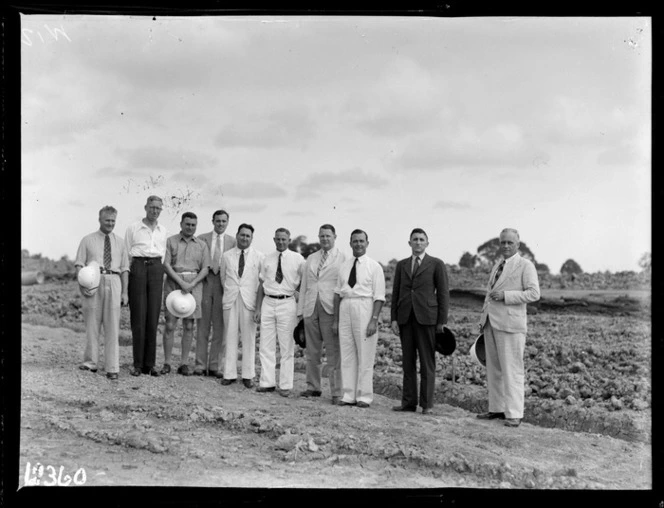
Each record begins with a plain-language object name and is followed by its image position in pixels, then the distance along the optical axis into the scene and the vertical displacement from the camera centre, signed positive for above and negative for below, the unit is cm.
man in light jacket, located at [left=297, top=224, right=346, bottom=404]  825 -55
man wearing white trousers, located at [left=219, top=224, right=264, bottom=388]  861 -47
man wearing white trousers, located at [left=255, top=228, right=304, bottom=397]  846 -56
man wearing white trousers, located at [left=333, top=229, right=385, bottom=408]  795 -63
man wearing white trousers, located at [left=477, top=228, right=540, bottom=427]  734 -63
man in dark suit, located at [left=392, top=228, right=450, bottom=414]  769 -55
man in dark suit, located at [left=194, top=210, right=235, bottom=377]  880 -62
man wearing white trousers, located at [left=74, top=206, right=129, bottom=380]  822 -33
